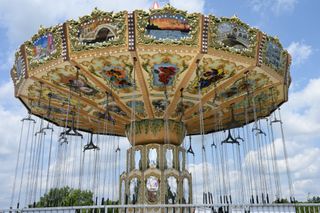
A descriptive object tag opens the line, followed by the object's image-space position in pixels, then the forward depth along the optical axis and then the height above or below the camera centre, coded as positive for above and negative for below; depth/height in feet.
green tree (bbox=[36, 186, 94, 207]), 86.06 -3.07
